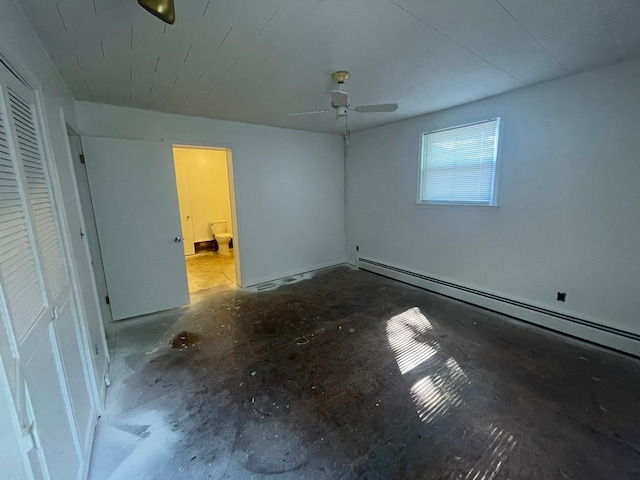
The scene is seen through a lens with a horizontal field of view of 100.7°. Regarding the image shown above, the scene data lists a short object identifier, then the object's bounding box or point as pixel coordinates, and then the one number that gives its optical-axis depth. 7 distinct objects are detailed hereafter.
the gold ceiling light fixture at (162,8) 1.03
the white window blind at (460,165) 3.09
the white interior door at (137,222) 2.91
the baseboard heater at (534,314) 2.37
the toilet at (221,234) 6.11
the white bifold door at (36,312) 0.88
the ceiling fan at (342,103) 2.13
